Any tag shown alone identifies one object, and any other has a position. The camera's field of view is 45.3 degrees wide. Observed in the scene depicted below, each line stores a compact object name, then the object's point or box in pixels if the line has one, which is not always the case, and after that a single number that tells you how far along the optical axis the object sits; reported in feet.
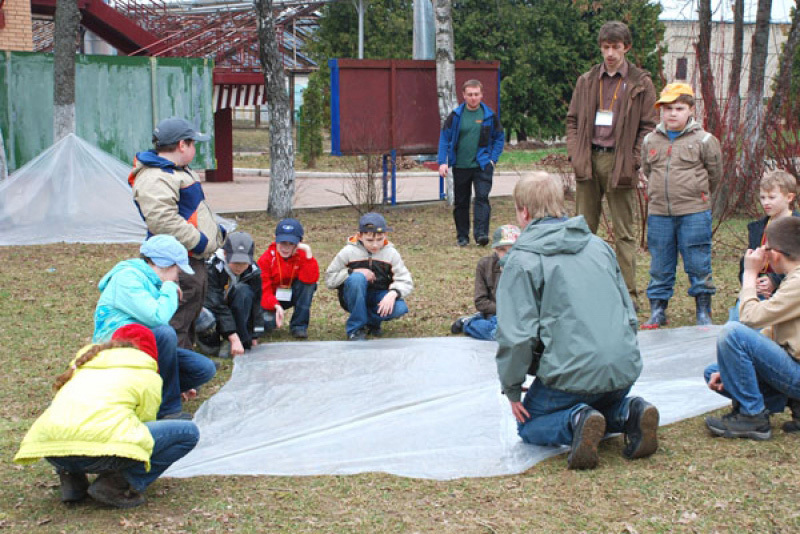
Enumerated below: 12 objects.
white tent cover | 33.55
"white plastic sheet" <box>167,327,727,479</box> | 13.47
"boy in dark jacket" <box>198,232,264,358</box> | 19.07
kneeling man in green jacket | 12.68
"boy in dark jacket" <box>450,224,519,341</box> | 20.24
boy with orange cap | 20.98
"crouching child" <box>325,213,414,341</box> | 20.61
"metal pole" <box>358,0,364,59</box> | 93.96
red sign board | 42.22
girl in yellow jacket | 10.80
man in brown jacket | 22.77
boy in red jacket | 20.63
